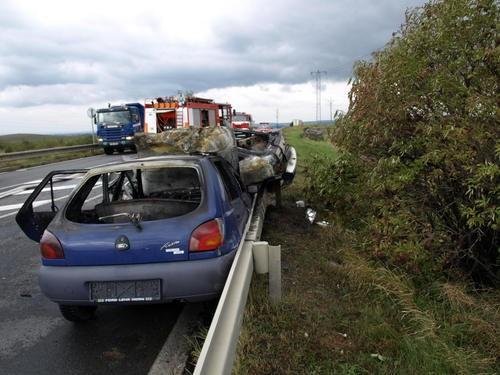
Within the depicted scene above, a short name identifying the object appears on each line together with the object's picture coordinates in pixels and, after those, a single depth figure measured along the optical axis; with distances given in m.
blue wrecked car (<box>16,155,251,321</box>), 3.92
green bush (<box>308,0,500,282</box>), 4.20
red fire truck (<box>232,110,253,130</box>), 39.24
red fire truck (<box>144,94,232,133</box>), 24.20
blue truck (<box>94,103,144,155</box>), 28.58
